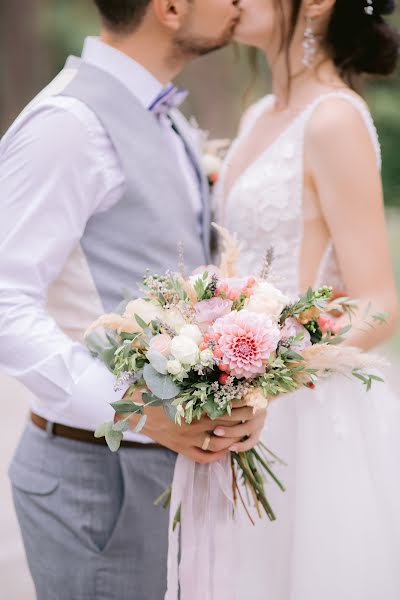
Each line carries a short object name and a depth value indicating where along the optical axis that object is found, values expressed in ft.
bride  7.43
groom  6.35
